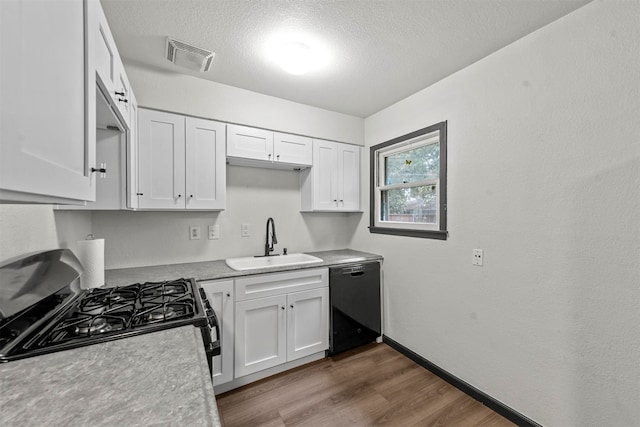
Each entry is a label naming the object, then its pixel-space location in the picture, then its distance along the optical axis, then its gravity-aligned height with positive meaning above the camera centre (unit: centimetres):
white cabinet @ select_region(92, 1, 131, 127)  103 +65
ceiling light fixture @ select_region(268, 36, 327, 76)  175 +108
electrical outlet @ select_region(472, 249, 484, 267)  193 -33
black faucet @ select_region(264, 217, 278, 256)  265 -29
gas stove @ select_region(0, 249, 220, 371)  91 -43
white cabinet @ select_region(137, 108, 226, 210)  202 +38
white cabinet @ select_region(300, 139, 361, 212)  280 +35
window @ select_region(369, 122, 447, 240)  225 +26
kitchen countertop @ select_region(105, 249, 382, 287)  187 -46
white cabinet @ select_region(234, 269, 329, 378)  208 -88
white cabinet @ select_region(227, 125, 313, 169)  237 +58
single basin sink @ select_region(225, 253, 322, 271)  243 -47
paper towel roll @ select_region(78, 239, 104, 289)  161 -31
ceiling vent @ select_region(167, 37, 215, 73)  177 +108
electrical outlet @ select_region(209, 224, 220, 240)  250 -19
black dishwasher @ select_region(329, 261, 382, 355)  246 -89
